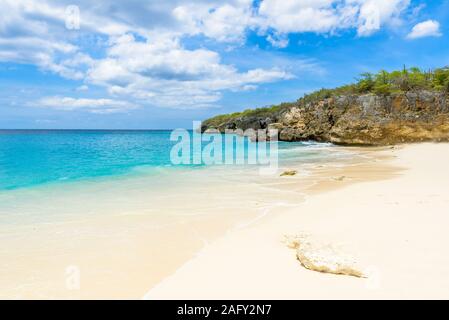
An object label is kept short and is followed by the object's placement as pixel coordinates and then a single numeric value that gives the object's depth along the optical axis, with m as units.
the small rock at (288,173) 14.76
